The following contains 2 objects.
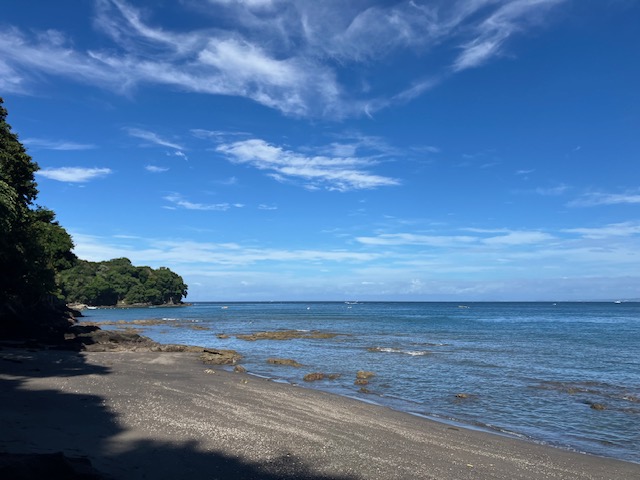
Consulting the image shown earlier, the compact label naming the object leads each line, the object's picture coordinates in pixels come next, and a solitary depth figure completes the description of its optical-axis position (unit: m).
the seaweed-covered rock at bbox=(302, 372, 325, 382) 24.58
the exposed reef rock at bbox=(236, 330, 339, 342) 52.94
